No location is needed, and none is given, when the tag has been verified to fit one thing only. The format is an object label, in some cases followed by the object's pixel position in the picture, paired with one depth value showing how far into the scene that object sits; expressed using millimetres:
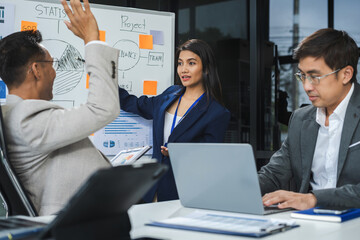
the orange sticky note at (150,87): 3424
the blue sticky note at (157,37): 3492
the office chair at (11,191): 1625
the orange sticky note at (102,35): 3287
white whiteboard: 3110
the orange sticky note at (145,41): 3434
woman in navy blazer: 2992
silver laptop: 1453
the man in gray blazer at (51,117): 1688
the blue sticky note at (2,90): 2951
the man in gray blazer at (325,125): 1918
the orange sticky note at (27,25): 3023
